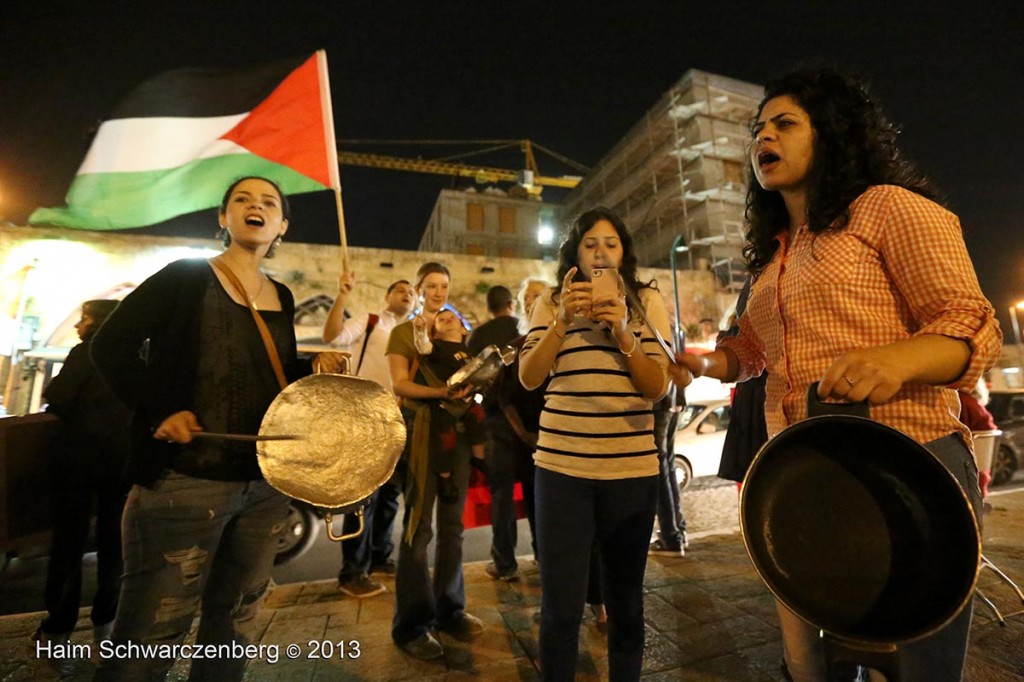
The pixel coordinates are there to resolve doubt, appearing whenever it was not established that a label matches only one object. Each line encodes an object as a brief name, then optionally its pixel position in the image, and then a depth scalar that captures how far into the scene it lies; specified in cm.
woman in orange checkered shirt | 106
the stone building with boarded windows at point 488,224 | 3900
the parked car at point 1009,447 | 827
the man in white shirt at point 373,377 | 370
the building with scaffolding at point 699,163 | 3016
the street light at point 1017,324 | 2648
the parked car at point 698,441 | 752
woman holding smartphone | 183
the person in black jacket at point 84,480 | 299
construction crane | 5531
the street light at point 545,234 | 4221
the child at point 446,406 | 295
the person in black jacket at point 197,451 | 159
